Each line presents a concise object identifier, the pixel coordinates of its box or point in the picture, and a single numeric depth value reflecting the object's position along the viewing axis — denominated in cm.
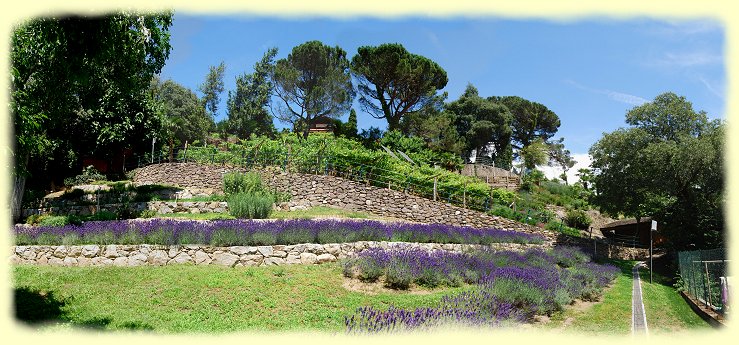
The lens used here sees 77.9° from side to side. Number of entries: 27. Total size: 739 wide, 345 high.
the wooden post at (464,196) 2241
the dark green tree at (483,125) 5306
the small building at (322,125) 4082
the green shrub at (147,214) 1833
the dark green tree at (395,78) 3994
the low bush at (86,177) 2609
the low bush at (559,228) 2359
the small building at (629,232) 3127
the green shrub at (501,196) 2497
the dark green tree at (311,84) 3812
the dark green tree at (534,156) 4907
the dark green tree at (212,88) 4700
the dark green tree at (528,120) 6116
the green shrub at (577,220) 3284
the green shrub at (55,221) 1520
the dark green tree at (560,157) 5628
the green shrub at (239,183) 1888
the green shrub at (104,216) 1722
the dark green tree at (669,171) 2005
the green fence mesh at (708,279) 975
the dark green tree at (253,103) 4184
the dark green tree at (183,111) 3856
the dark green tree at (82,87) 712
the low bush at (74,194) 2327
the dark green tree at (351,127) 4031
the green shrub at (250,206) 1567
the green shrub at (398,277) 1001
